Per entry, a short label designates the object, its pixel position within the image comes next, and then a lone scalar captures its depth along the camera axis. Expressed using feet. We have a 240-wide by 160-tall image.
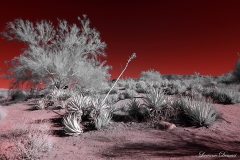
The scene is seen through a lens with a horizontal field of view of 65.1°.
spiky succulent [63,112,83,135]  20.39
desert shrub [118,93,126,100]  41.60
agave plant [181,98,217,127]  20.08
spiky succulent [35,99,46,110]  35.64
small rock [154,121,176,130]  19.77
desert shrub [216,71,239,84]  65.67
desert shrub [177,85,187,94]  45.25
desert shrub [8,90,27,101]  51.09
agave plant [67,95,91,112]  25.54
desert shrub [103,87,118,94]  54.13
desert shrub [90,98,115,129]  21.75
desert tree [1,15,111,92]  47.09
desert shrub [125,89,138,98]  41.39
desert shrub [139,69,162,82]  112.99
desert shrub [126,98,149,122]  23.75
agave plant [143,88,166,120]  22.62
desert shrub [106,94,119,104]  38.07
